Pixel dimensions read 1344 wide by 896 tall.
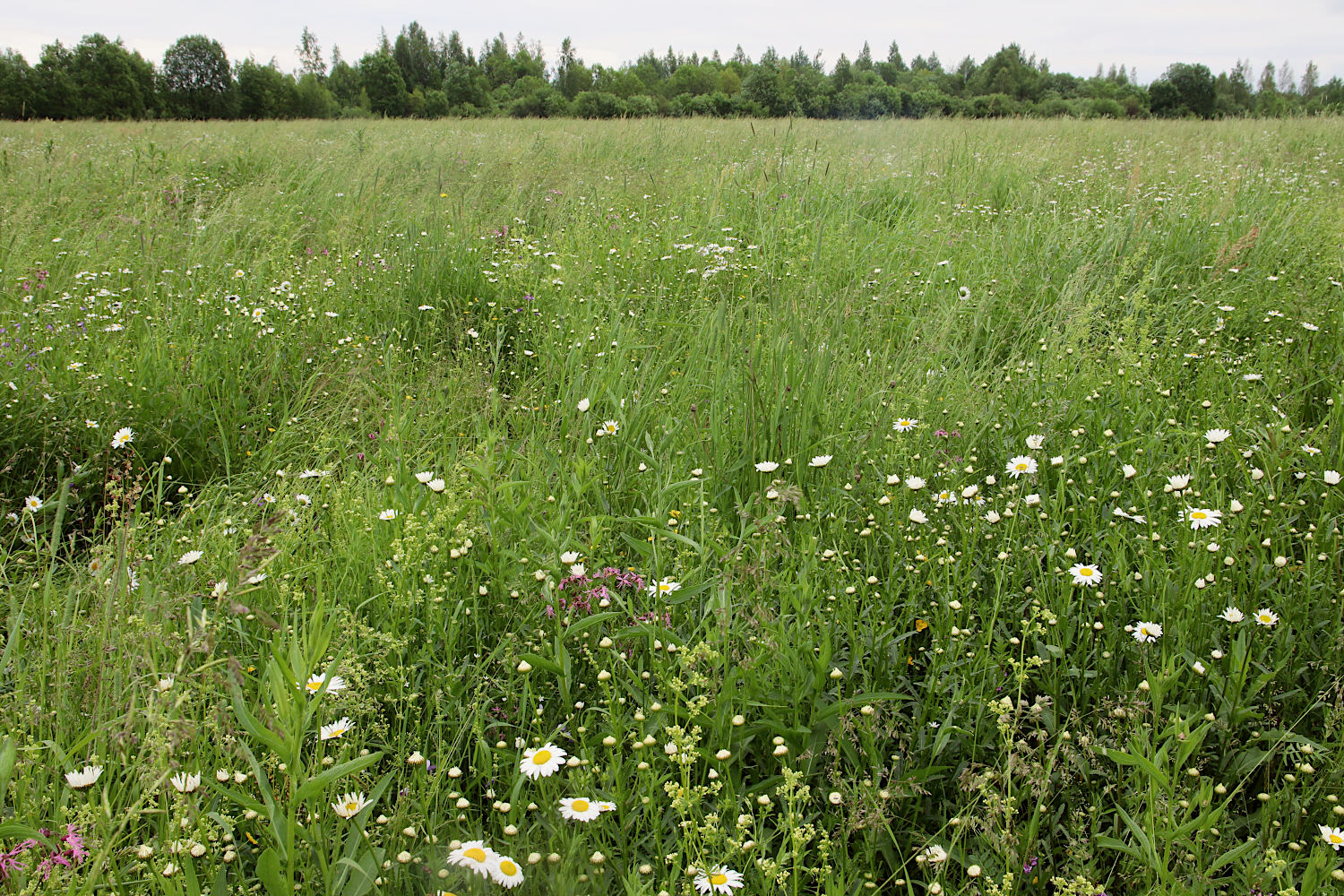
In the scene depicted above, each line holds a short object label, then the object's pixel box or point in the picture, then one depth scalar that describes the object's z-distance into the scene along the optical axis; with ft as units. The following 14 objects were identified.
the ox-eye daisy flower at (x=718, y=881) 3.67
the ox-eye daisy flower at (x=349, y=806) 3.70
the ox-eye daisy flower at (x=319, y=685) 3.87
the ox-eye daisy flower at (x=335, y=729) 4.48
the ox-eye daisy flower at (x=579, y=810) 3.97
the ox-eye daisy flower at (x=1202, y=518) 5.98
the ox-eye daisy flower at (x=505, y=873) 3.50
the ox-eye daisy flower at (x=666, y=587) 5.63
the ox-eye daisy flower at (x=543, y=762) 4.27
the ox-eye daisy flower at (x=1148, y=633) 5.20
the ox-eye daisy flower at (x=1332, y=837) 4.08
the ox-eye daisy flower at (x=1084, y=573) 5.69
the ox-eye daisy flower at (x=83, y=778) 3.81
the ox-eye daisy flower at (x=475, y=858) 3.48
